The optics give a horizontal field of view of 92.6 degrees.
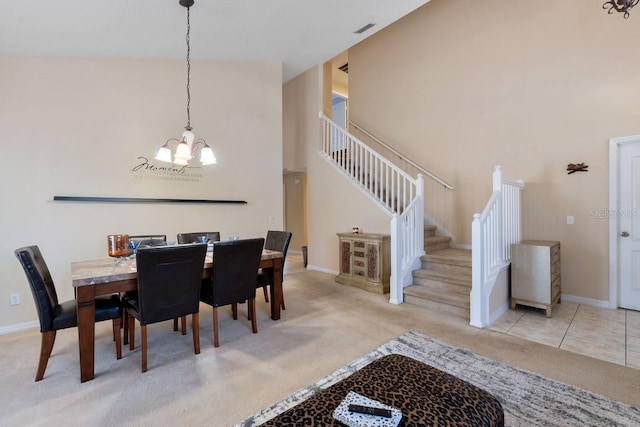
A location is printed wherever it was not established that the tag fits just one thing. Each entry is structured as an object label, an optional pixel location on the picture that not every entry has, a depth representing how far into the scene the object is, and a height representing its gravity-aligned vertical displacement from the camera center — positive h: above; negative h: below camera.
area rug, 1.86 -1.26
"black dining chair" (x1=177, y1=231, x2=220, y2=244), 3.85 -0.31
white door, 3.76 -0.20
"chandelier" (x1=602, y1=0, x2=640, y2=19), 2.04 +1.39
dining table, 2.29 -0.58
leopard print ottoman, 1.27 -0.87
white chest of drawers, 3.54 -0.77
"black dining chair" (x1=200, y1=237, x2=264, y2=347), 2.85 -0.61
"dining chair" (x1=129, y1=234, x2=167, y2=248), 3.29 -0.30
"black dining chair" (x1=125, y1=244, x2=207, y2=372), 2.38 -0.60
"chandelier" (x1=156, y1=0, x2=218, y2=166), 2.87 +0.59
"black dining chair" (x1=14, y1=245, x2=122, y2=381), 2.23 -0.77
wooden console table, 4.61 -0.78
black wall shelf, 3.66 +0.18
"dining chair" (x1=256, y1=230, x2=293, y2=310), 3.63 -0.46
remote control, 1.24 -0.82
